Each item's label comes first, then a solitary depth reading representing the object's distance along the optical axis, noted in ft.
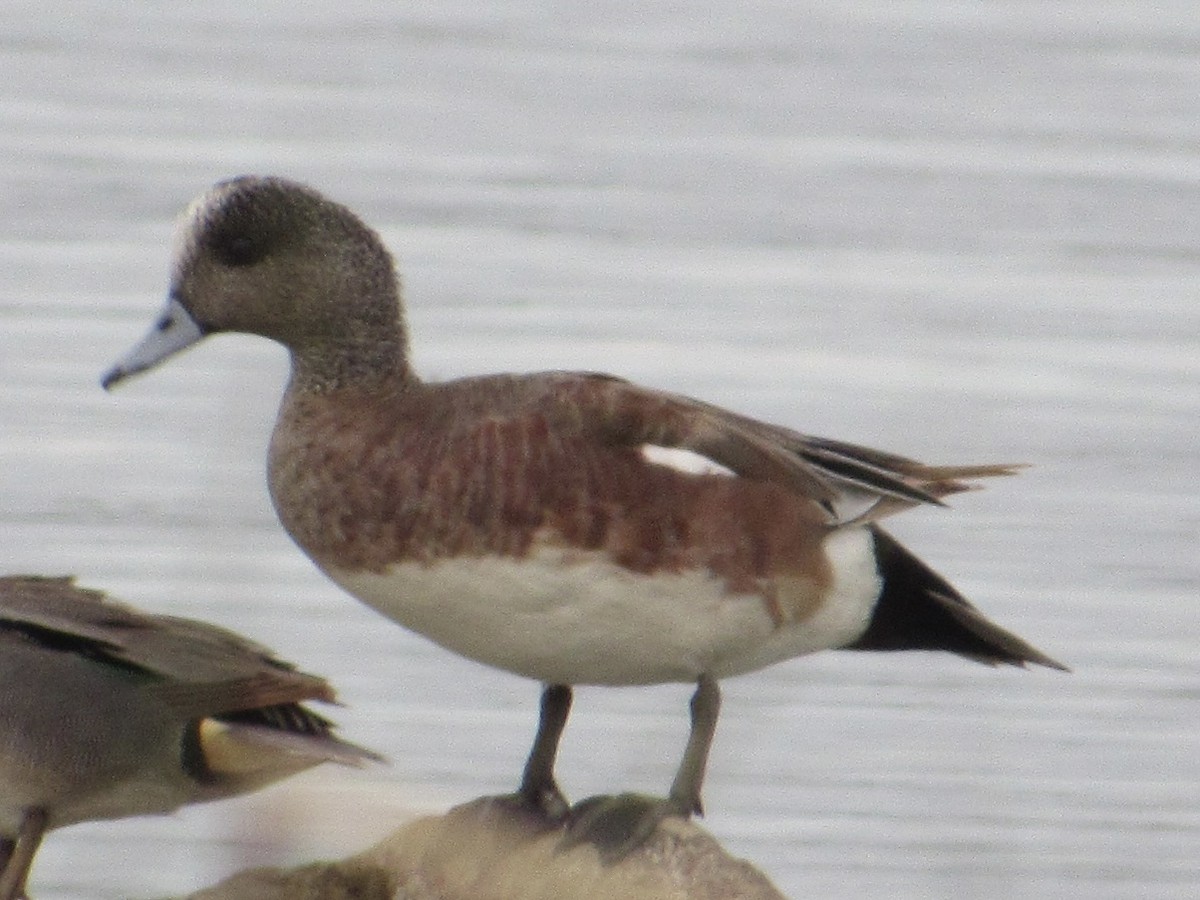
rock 28.89
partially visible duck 30.58
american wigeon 29.55
